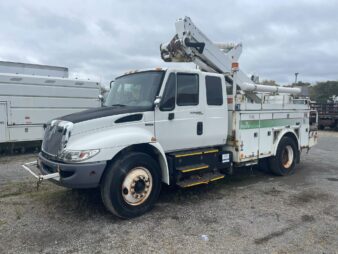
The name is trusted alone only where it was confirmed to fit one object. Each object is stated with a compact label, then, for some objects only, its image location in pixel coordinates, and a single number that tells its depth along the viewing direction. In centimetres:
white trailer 1095
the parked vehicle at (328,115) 2275
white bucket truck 461
